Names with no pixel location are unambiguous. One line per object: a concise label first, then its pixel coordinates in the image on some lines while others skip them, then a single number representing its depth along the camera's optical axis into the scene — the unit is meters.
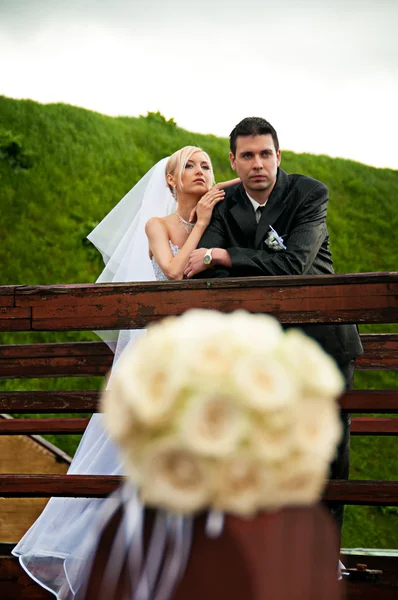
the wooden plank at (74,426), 5.61
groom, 4.12
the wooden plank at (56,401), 3.99
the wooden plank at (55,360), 5.91
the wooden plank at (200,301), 3.52
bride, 4.67
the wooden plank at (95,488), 3.86
